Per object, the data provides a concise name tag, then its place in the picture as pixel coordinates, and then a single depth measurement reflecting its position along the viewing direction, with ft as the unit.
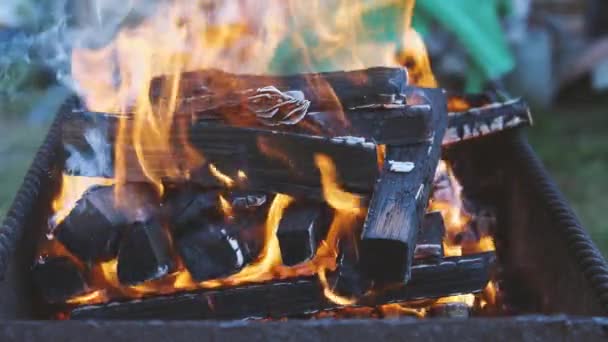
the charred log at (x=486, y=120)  5.20
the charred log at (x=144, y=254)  4.72
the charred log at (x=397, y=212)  4.59
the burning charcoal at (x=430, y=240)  4.73
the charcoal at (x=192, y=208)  4.76
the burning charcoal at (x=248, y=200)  4.76
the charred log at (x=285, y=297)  4.70
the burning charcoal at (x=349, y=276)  4.65
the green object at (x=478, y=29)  7.59
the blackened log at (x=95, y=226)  4.76
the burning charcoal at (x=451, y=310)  4.77
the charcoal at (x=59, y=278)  4.77
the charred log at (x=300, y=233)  4.66
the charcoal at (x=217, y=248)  4.72
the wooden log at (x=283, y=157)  4.73
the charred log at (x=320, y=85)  4.84
